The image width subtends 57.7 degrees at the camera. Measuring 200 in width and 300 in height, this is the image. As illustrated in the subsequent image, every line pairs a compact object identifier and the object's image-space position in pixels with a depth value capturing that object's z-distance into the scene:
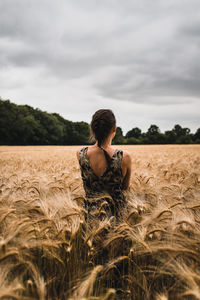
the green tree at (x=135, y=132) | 88.30
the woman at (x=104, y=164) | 2.19
